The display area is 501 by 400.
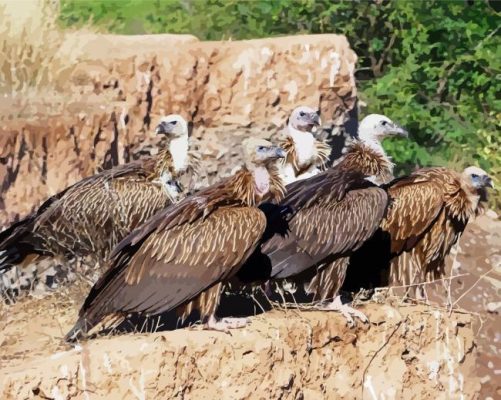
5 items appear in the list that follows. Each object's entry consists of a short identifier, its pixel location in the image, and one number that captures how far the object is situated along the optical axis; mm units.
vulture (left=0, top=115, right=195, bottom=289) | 17109
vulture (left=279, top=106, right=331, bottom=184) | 19125
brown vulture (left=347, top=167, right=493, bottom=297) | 17594
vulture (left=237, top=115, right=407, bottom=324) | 15836
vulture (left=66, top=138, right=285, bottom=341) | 14469
